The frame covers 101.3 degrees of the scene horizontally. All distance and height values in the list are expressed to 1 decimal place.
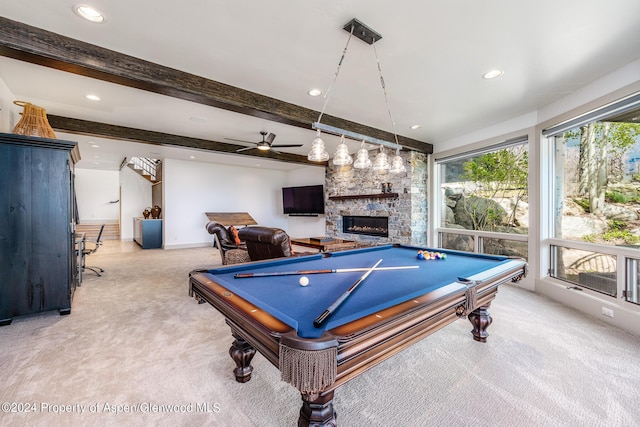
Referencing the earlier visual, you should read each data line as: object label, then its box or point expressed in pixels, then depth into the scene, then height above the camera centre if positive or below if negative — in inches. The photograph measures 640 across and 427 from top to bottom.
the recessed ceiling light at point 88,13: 72.5 +57.3
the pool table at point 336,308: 34.9 -17.7
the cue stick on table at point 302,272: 70.9 -17.1
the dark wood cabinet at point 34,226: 104.7 -4.7
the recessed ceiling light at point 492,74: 104.8 +56.0
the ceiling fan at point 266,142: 189.6 +52.4
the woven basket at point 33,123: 112.6 +39.9
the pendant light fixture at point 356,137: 79.6 +27.4
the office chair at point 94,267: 174.7 -33.6
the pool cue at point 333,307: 40.4 -16.7
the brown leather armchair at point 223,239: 176.2 -17.8
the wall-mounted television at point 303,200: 308.2 +16.0
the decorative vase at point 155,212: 319.0 +2.0
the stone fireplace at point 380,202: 212.5 +9.5
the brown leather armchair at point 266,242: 126.7 -14.7
